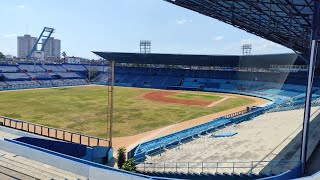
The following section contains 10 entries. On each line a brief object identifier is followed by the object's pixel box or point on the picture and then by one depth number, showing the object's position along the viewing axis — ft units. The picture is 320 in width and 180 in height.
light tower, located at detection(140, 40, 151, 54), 388.68
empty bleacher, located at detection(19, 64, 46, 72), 306.84
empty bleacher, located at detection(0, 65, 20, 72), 284.41
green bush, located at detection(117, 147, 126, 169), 71.10
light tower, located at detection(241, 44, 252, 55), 371.84
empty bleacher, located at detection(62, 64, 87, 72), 359.58
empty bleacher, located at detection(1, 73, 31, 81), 274.98
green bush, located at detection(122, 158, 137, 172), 63.52
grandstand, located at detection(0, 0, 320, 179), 44.98
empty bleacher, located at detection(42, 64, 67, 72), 334.48
